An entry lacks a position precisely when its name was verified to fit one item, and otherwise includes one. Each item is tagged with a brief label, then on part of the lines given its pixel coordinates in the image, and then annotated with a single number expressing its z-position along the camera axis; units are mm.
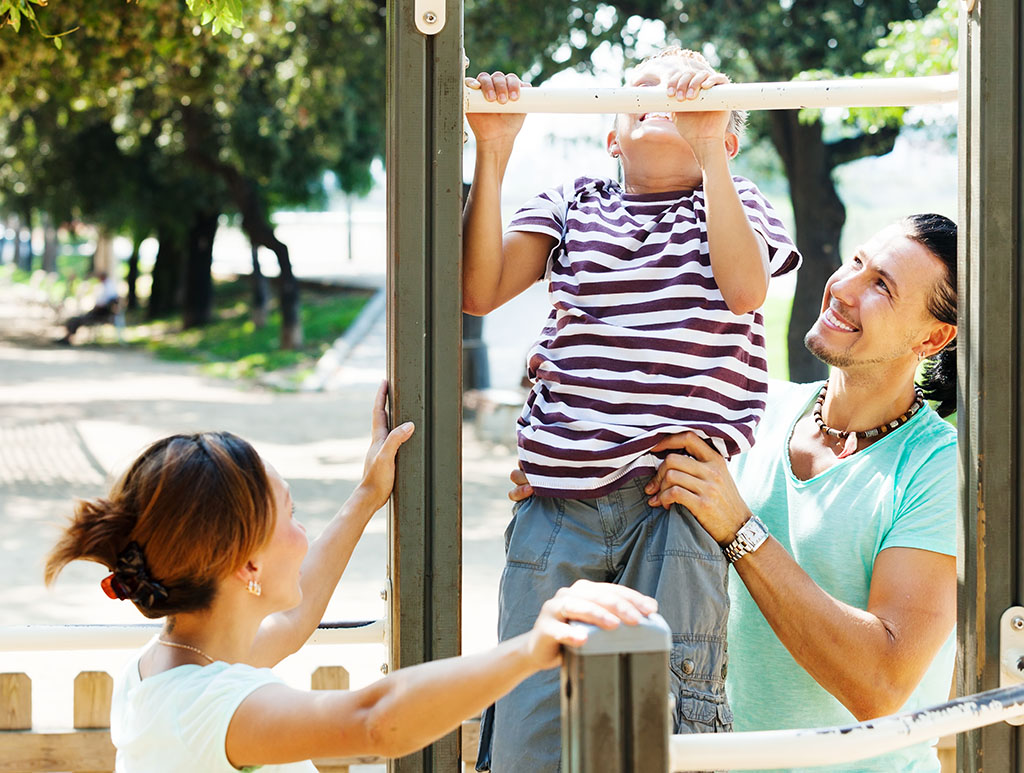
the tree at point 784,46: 13723
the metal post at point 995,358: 3405
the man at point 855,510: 3623
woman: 3221
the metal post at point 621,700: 3030
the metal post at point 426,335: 3427
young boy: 3537
